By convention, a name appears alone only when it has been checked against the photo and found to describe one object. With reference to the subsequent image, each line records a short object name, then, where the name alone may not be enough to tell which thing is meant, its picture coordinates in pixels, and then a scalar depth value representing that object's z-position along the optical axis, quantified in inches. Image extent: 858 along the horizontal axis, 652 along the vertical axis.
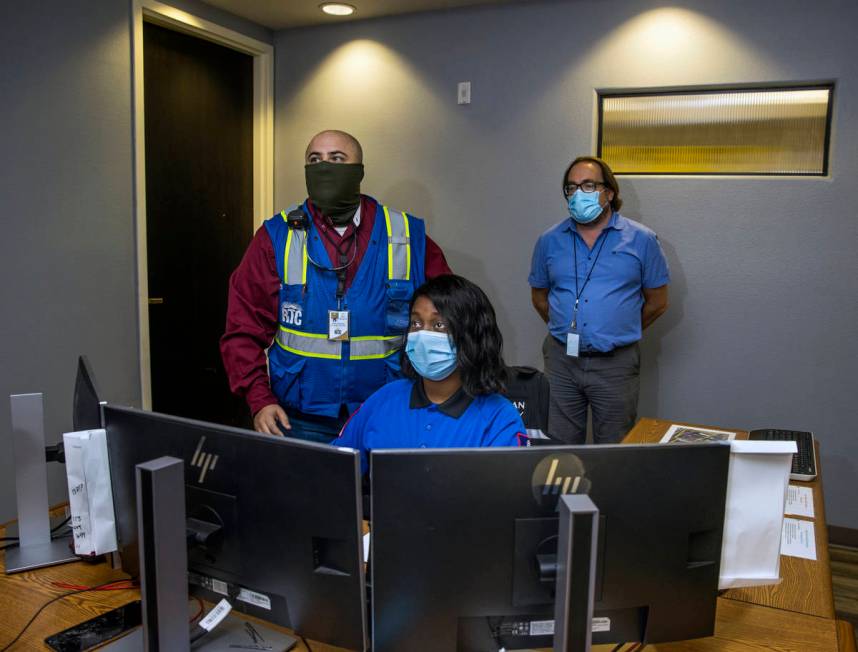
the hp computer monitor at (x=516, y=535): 39.1
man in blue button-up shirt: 117.7
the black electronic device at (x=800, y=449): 81.0
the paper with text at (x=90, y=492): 50.3
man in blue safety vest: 87.7
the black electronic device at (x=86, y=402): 53.2
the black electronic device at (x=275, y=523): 39.8
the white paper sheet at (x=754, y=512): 43.9
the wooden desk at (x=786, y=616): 49.3
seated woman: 64.9
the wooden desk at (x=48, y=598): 48.3
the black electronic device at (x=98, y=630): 46.9
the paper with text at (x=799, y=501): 72.4
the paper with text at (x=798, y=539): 64.3
